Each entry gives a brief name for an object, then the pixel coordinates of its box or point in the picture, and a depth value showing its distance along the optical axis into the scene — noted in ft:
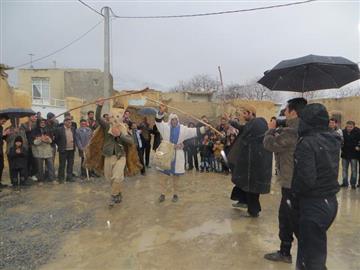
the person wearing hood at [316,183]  11.59
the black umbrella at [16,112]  31.22
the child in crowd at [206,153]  38.91
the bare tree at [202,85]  180.55
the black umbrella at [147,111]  40.77
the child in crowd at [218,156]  38.14
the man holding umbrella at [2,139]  30.99
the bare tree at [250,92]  166.09
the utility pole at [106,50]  50.70
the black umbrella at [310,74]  17.46
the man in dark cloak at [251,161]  20.78
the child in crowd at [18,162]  30.76
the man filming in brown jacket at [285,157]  15.10
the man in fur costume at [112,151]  24.58
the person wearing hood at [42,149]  32.21
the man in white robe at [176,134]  25.40
